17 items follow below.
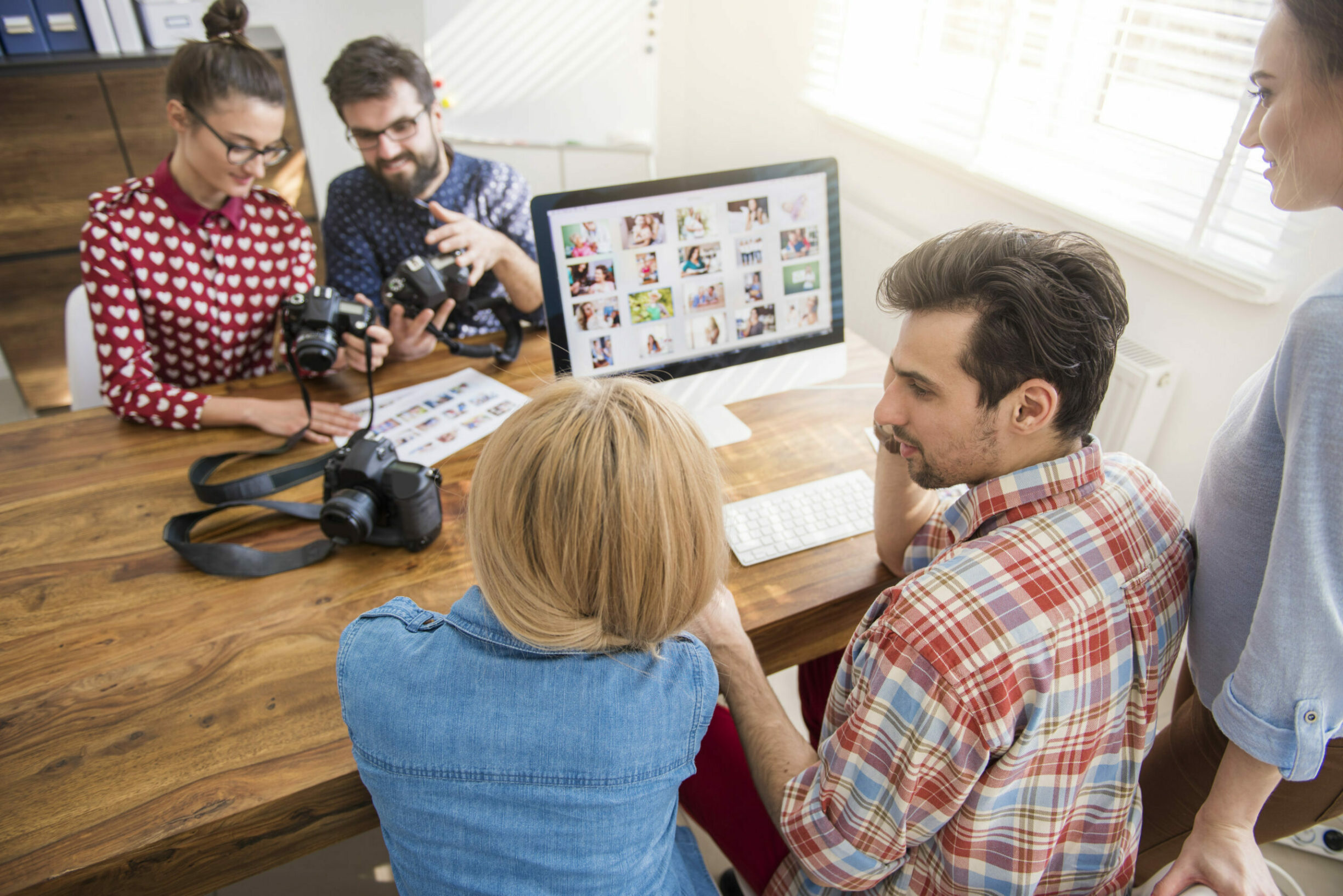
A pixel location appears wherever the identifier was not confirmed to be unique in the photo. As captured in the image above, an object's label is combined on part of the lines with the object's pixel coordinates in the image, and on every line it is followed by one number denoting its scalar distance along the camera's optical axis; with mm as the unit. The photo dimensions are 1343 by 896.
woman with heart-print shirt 1427
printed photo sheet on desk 1405
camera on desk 1122
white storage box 2705
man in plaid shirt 793
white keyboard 1208
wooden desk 829
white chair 1566
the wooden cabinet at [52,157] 2576
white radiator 1672
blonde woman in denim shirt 739
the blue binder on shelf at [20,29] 2512
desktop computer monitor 1262
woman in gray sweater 727
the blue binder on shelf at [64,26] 2562
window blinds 1564
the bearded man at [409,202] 1740
